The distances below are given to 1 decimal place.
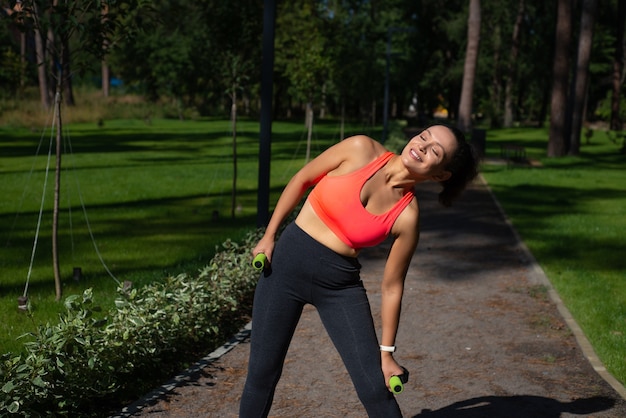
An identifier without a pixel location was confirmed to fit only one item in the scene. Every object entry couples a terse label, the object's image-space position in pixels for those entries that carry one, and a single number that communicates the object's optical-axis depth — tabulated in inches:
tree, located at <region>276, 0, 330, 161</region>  856.9
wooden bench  1028.8
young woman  127.0
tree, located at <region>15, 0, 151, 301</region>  280.2
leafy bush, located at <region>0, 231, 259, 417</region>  167.8
